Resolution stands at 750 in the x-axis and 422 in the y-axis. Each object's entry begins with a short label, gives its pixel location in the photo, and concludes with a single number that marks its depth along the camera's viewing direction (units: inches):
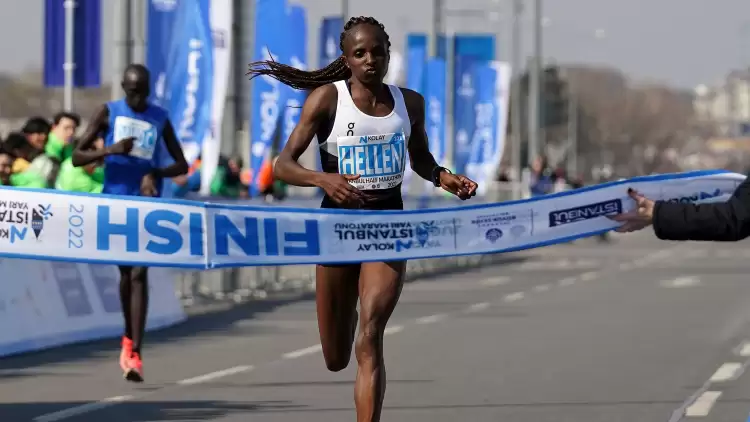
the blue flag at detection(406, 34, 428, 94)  1630.2
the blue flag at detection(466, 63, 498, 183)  1752.0
